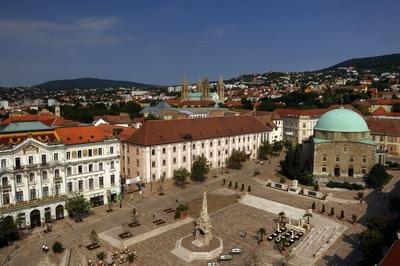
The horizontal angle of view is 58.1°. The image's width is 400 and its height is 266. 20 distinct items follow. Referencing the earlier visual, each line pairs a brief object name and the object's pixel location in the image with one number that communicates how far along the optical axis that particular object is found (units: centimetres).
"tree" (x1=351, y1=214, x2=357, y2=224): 5129
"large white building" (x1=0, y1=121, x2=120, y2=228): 5038
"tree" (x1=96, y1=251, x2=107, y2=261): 3969
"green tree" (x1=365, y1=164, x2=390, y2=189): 6731
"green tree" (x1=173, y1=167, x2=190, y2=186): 6938
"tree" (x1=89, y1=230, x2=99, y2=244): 4507
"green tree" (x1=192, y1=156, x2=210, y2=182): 7225
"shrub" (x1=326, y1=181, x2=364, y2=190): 6844
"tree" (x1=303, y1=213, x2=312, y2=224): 5125
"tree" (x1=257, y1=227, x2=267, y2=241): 4588
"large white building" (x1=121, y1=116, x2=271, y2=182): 7231
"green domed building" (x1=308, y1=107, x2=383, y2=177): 7138
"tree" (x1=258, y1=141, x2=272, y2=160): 9106
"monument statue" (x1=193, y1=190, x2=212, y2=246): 4384
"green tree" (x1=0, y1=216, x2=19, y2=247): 4541
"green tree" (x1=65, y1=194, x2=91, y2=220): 5219
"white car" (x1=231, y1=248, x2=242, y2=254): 4243
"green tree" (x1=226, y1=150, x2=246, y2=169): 8187
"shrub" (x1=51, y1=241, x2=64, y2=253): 4334
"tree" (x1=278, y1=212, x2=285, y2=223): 5079
